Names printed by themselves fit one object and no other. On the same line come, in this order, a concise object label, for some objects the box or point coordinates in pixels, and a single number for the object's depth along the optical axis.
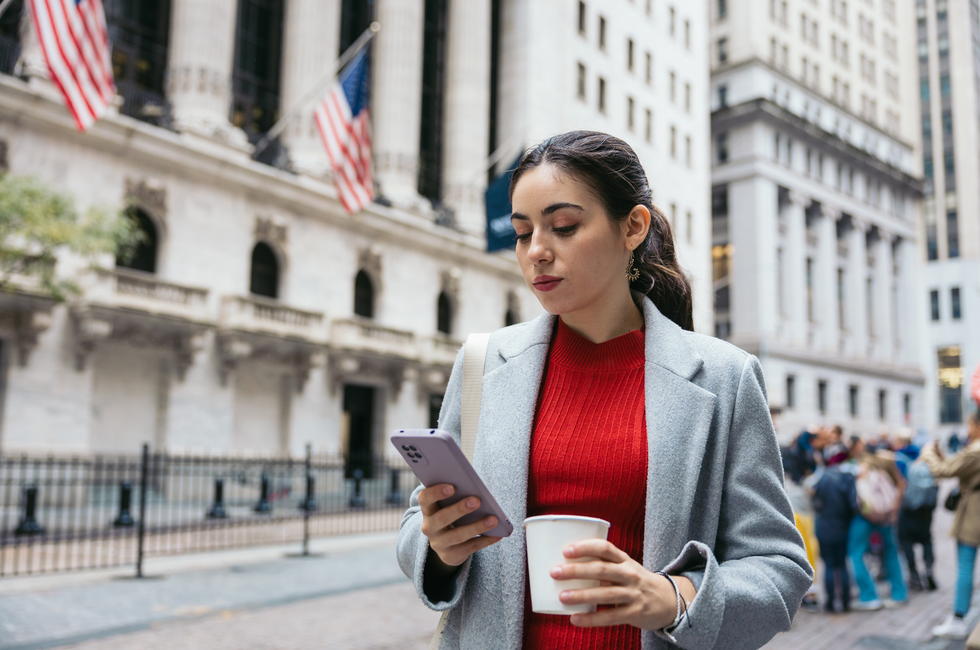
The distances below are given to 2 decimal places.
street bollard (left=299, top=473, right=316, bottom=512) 13.09
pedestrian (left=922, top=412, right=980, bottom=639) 7.60
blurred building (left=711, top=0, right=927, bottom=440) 51.62
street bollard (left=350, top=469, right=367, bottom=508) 16.18
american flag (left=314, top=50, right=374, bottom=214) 18.84
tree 14.86
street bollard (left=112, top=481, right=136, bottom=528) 12.70
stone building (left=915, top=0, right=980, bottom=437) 69.06
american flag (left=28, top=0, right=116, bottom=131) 12.98
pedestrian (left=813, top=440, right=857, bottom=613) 9.02
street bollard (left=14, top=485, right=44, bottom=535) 12.04
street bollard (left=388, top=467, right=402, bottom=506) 18.25
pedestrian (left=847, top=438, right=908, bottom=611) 9.07
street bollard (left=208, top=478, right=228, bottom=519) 14.14
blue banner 19.62
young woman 1.68
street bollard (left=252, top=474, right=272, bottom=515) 14.73
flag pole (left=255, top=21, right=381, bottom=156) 23.08
